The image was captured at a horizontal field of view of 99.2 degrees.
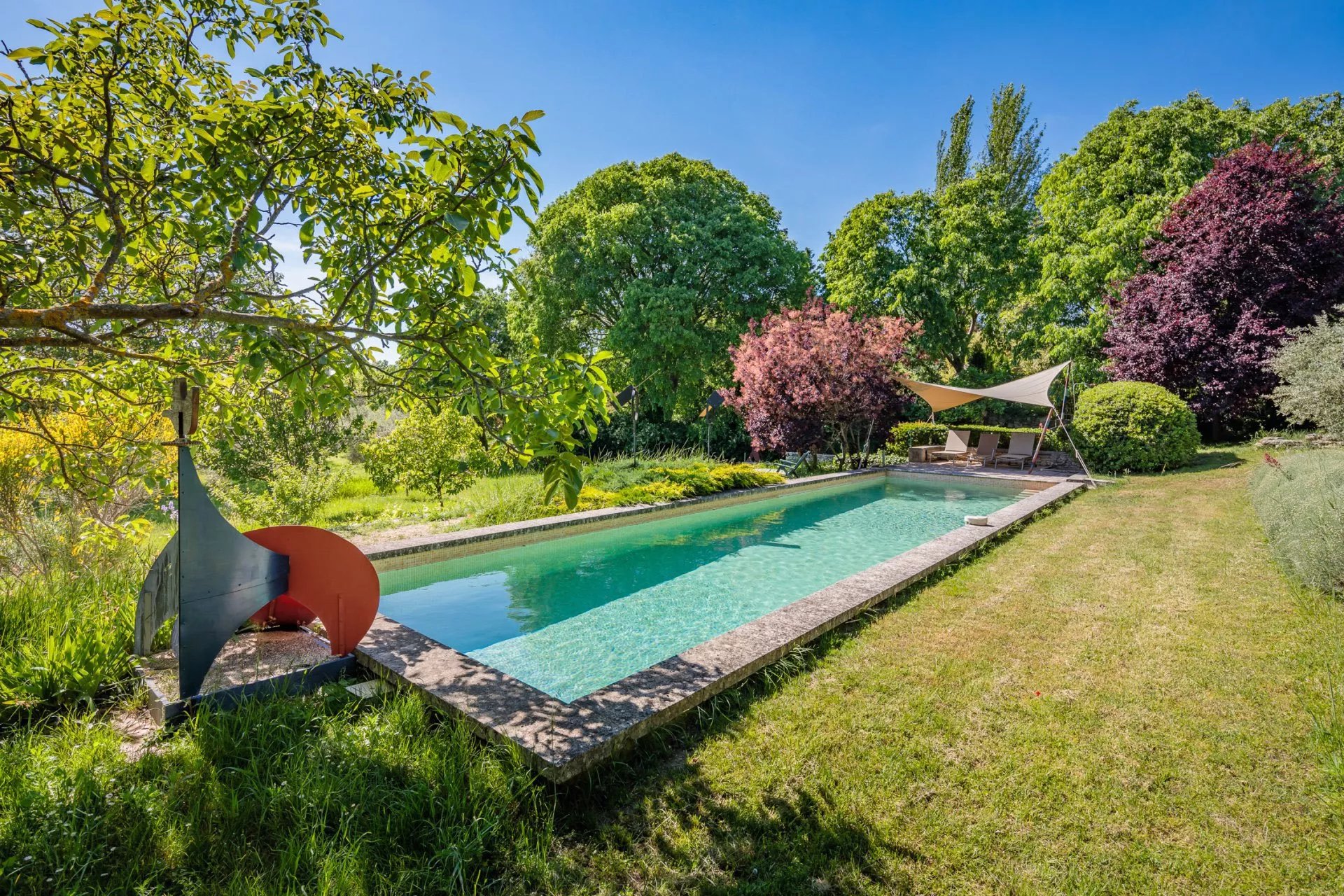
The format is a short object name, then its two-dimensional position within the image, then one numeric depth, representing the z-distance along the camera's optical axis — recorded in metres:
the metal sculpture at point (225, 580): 2.78
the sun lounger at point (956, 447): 16.73
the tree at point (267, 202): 2.10
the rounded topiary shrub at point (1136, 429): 12.33
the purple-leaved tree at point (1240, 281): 13.01
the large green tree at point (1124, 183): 16.17
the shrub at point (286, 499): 7.64
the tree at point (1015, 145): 25.67
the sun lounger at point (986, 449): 16.22
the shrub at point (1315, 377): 9.05
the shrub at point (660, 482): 9.26
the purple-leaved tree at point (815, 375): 13.59
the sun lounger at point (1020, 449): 15.60
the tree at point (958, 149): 26.20
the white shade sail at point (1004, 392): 13.43
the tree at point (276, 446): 10.19
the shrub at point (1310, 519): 4.38
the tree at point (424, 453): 10.26
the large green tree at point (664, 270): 18.39
